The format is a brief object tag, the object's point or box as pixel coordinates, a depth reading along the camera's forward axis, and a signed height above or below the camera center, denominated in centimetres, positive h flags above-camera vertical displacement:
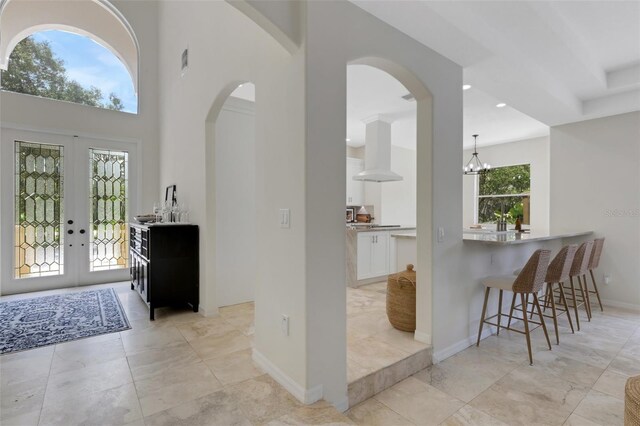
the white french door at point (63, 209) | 434 +5
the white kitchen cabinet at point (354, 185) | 706 +62
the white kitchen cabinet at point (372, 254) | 477 -68
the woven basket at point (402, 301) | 276 -81
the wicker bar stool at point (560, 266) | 301 -54
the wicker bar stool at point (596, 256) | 378 -56
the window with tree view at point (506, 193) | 698 +43
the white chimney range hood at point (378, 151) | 539 +107
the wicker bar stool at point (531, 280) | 257 -59
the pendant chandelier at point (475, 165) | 617 +93
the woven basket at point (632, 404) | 118 -75
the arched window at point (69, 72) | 448 +218
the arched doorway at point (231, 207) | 340 +6
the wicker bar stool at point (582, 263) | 338 -58
